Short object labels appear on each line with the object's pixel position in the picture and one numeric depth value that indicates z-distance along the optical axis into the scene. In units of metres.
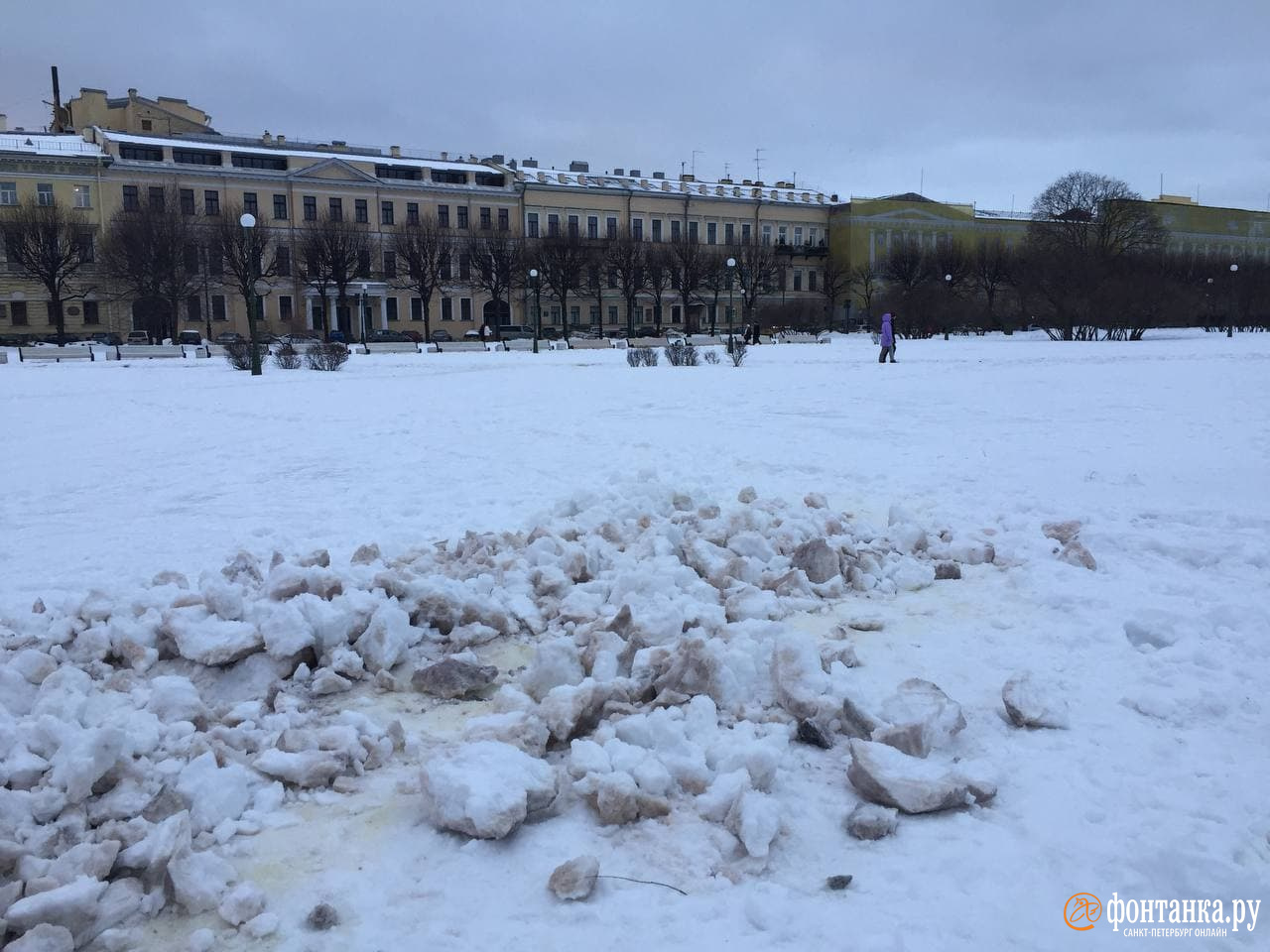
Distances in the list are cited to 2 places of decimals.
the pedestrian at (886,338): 27.81
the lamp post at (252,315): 25.00
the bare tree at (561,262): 62.72
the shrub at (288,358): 29.28
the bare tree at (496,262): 62.00
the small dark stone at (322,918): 2.60
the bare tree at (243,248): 51.09
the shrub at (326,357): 28.09
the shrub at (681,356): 27.58
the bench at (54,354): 37.81
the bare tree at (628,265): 65.81
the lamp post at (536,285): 46.98
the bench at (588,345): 48.79
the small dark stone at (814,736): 3.51
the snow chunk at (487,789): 2.96
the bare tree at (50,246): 50.53
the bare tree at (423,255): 60.28
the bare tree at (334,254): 56.84
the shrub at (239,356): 29.14
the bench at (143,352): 38.16
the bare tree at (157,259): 50.25
